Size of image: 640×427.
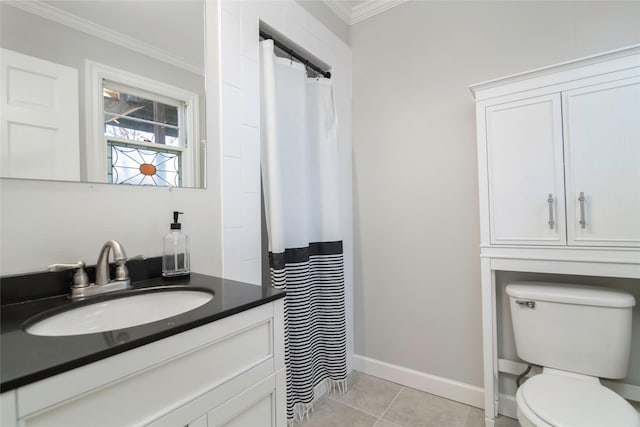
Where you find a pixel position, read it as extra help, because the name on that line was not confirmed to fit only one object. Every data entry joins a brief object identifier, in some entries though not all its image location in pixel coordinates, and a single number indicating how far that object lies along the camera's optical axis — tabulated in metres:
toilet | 1.06
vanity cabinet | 0.51
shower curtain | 1.53
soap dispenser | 1.11
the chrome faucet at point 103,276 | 0.87
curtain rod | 1.65
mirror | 0.86
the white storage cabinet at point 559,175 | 1.23
